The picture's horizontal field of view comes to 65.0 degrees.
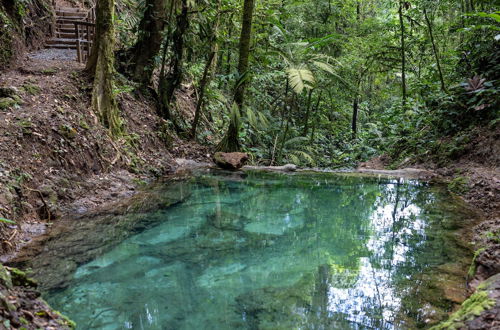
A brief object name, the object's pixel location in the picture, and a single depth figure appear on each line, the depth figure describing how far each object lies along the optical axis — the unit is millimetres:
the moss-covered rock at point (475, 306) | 2482
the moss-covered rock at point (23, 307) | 2344
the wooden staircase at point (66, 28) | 12895
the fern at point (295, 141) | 10734
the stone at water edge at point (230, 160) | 8383
